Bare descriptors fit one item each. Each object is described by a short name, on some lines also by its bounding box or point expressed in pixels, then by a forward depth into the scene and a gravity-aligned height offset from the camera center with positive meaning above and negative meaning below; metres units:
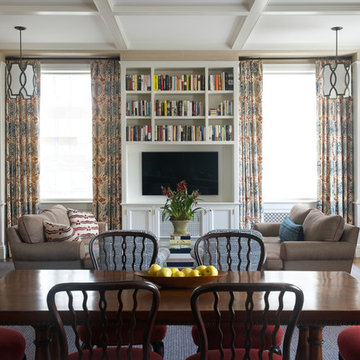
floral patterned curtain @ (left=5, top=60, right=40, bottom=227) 7.06 +0.41
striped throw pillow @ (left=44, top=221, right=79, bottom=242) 4.98 -0.55
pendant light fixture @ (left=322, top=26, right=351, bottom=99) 5.84 +1.20
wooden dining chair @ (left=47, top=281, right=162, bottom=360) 1.79 -0.55
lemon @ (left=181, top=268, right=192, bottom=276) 2.40 -0.47
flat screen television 7.26 +0.14
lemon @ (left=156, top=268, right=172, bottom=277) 2.37 -0.47
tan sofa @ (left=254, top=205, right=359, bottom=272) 4.53 -0.70
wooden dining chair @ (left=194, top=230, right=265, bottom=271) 3.88 -0.62
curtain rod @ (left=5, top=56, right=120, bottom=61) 7.17 +1.85
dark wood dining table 2.03 -0.56
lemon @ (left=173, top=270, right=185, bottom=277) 2.38 -0.48
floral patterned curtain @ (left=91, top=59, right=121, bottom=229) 7.14 +0.57
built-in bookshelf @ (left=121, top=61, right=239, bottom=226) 6.99 +0.94
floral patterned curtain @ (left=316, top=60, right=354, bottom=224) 7.11 +0.41
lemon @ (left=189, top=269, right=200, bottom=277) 2.37 -0.47
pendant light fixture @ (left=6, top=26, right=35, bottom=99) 5.71 +1.22
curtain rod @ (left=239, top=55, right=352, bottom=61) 7.24 +1.84
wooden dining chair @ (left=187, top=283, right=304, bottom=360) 1.76 -0.56
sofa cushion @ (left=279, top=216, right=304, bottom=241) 5.07 -0.59
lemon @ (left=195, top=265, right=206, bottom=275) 2.43 -0.46
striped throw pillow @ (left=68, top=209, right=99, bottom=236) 5.99 -0.55
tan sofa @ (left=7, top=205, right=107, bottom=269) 4.74 -0.71
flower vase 4.97 -0.49
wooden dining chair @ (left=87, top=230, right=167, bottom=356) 2.66 -0.63
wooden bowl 2.35 -0.51
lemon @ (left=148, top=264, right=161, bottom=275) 2.44 -0.46
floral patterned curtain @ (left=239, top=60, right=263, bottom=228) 7.18 +0.64
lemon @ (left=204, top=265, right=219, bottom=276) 2.41 -0.47
